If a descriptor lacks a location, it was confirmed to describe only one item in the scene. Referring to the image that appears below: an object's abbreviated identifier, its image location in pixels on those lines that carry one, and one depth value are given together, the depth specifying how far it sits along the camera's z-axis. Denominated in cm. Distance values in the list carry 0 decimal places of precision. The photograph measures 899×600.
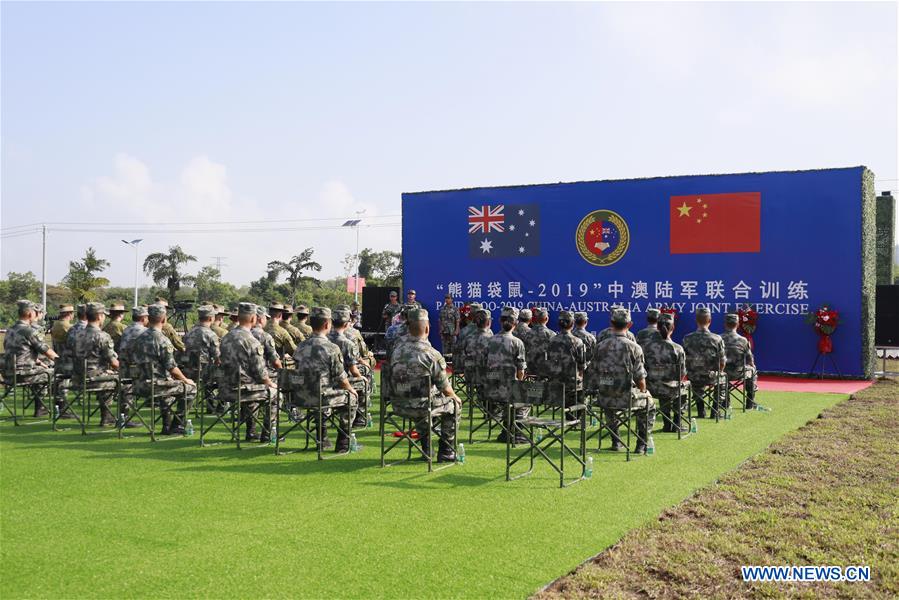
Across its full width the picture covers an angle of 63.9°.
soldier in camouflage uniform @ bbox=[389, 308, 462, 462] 716
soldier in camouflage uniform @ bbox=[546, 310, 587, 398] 946
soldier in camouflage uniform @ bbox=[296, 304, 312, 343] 1188
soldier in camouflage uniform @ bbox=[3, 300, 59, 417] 1023
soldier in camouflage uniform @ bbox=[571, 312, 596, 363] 995
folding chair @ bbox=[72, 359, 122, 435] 898
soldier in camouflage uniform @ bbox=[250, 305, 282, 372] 951
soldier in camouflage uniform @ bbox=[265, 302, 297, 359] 1095
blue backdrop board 1627
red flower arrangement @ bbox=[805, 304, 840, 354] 1588
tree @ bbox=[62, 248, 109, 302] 3644
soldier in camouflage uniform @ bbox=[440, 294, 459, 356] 2000
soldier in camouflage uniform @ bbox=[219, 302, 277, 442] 846
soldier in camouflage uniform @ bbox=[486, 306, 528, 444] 849
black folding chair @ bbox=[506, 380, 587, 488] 656
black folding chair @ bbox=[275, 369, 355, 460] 779
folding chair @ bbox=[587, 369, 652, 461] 790
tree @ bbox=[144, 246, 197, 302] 4116
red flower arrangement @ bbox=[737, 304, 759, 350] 1669
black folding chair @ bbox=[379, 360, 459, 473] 720
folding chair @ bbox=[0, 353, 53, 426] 1006
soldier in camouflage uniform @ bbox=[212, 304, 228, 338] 1212
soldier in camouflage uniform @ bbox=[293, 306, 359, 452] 787
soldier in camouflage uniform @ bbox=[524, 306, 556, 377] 1034
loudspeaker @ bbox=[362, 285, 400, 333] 2319
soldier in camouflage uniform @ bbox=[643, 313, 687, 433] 902
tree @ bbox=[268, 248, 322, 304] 4166
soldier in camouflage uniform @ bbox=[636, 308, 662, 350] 954
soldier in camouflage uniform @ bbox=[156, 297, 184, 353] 1188
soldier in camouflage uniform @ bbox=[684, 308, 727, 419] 1042
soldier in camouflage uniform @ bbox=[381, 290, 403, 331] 1924
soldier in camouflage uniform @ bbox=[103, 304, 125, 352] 1163
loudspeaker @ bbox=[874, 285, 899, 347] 1755
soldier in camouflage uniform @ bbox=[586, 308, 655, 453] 790
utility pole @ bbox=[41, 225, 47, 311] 4072
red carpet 1439
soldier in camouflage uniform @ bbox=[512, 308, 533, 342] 1137
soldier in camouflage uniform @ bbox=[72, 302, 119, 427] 959
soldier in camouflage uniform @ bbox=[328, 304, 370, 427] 847
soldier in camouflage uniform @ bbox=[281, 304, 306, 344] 1167
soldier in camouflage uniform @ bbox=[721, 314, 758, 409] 1130
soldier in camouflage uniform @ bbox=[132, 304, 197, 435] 882
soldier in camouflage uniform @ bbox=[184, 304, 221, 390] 936
